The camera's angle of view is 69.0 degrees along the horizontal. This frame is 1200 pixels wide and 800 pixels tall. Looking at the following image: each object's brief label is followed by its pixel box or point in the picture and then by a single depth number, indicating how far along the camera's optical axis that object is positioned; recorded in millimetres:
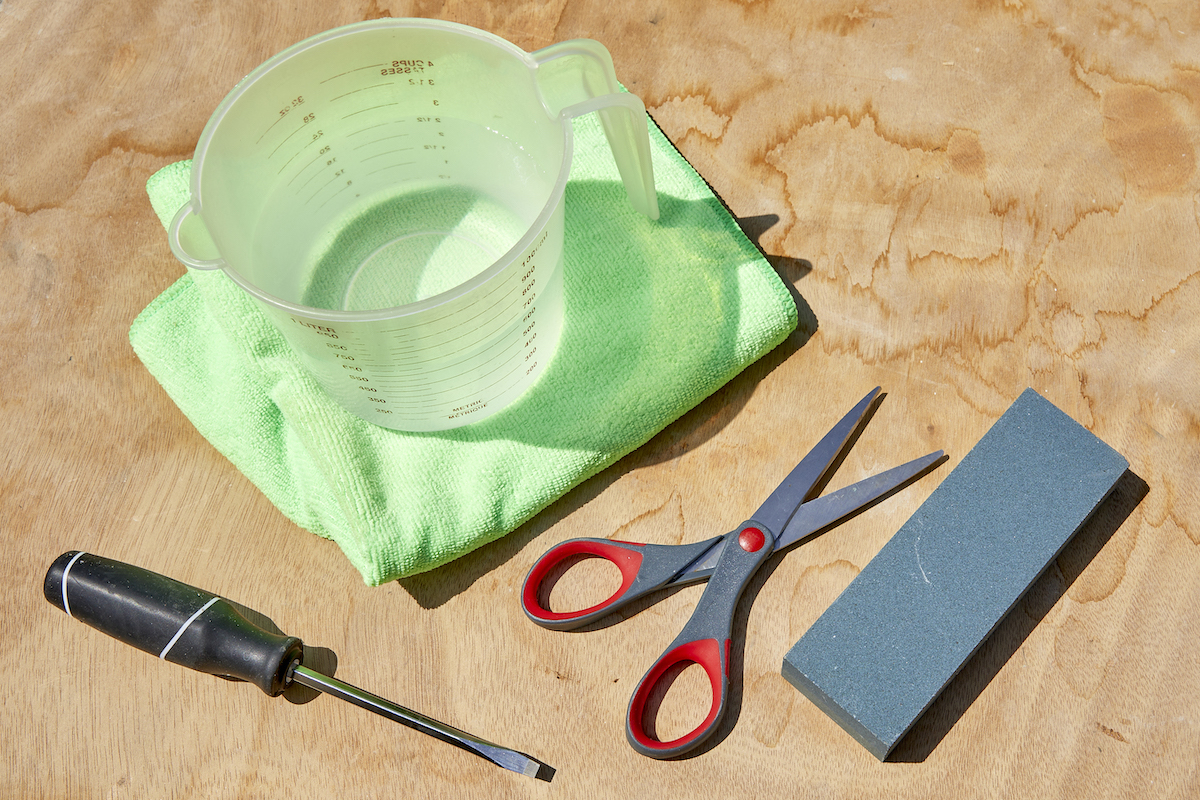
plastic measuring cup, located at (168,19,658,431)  513
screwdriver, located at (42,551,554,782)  541
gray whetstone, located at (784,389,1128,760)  530
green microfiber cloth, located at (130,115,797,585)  590
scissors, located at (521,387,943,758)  559
